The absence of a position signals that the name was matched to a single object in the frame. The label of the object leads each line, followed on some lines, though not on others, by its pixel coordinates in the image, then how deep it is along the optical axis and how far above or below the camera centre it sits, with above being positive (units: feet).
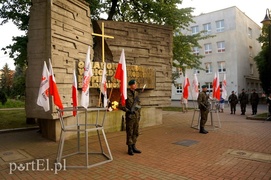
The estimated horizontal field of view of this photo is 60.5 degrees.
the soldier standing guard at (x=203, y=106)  31.59 -2.24
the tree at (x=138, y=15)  39.75 +15.63
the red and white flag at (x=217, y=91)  38.52 -0.13
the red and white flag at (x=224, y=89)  42.96 +0.14
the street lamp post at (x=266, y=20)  46.62 +14.03
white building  116.78 +22.15
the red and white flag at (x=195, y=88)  37.00 +0.38
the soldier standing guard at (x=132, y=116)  21.59 -2.37
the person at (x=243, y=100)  56.18 -2.43
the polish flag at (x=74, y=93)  17.97 -0.19
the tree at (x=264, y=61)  104.08 +13.24
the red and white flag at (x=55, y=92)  17.30 -0.07
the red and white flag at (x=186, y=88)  36.60 +0.38
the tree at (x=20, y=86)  44.39 +0.96
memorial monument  25.13 +4.84
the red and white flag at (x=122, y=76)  20.33 +1.30
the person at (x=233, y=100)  58.54 -2.52
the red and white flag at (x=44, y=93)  17.57 -0.14
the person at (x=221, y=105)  65.02 -4.16
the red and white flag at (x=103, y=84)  20.49 +0.61
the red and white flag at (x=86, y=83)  18.05 +0.64
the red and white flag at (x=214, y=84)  38.81 +0.97
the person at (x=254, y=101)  53.94 -2.55
